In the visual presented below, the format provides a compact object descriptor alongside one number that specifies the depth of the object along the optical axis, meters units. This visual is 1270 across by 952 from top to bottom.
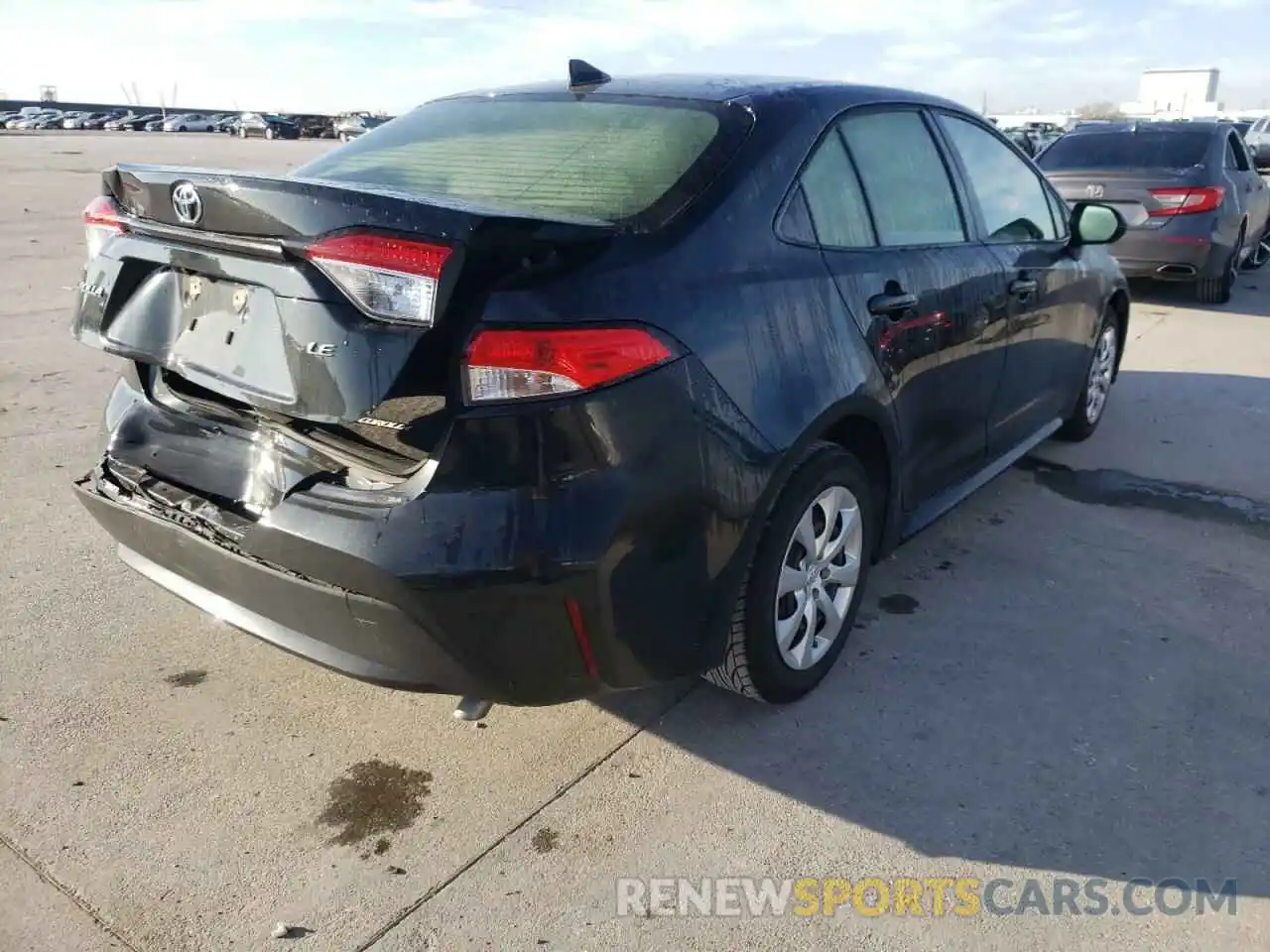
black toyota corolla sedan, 2.10
